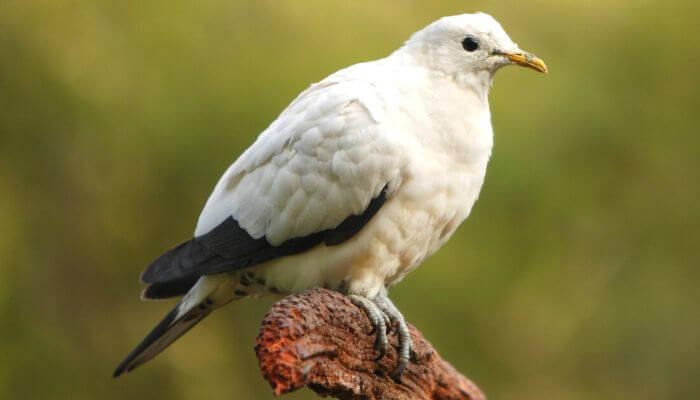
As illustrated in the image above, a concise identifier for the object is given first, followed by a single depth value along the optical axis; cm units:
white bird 763
